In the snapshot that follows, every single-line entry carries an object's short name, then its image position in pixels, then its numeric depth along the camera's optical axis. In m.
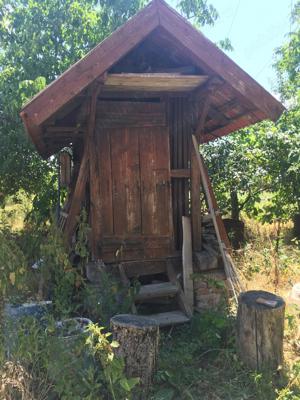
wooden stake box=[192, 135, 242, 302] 5.23
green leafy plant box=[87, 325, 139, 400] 2.86
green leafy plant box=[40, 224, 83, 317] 3.64
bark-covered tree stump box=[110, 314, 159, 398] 3.31
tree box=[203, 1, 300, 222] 8.33
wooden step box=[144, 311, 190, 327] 4.62
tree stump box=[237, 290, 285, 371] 3.73
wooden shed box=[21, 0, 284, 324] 4.79
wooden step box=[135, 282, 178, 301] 4.90
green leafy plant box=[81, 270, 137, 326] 4.19
